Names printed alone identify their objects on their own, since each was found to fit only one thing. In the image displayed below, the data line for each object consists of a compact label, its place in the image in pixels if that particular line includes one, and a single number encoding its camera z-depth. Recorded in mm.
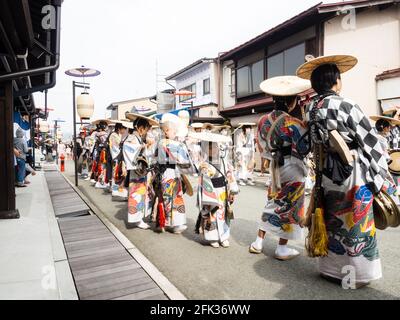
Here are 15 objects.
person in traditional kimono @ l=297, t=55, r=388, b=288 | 2855
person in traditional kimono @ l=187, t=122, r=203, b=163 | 11325
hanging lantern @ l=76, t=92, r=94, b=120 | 10492
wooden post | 5508
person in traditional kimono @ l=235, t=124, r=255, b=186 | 11477
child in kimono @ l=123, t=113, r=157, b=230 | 5508
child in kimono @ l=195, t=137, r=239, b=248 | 4340
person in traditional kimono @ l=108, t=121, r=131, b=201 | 7137
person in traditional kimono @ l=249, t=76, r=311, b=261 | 3625
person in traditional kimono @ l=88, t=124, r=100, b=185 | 11545
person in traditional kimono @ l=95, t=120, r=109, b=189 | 10305
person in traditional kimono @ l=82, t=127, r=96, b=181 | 13951
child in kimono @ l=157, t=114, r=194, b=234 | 4914
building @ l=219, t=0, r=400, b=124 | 11031
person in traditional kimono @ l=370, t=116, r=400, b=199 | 6460
